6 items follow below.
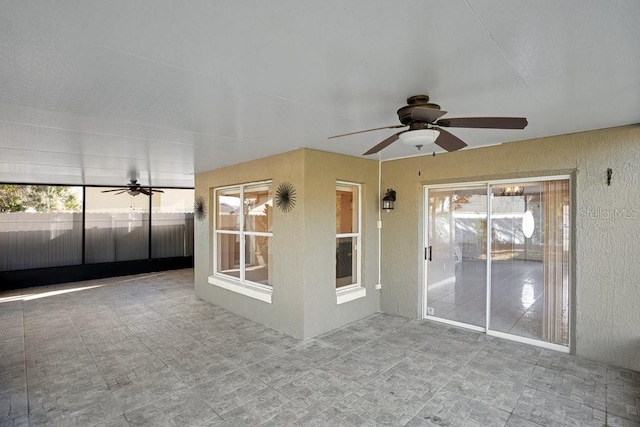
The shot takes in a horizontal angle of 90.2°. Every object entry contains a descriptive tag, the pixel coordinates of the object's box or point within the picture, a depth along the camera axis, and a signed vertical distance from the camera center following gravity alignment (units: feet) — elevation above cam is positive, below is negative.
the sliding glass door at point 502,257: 12.75 -2.00
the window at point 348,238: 16.06 -1.29
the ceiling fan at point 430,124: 6.83 +1.99
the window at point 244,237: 16.51 -1.36
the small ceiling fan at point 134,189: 23.87 +1.89
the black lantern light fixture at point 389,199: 16.49 +0.73
